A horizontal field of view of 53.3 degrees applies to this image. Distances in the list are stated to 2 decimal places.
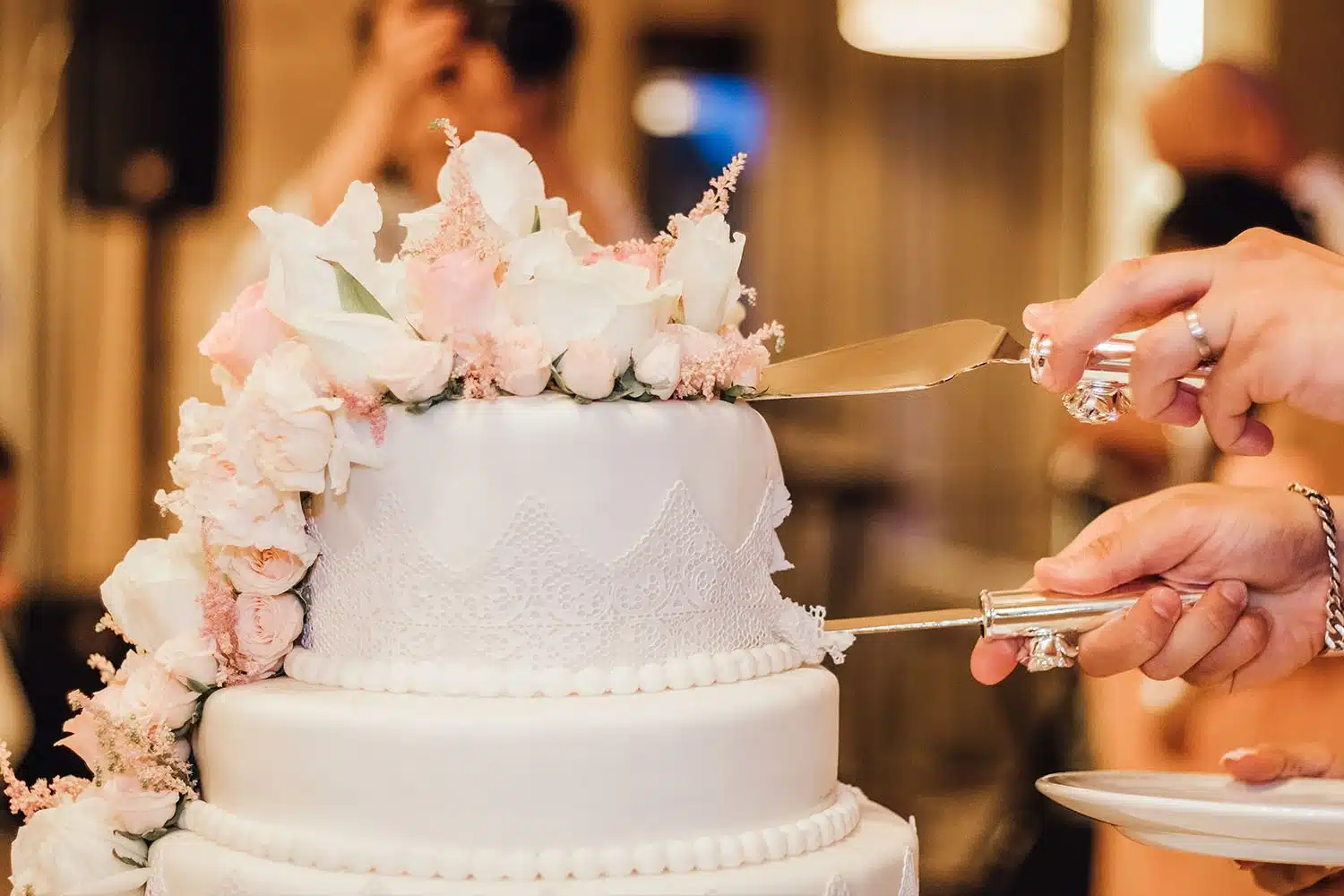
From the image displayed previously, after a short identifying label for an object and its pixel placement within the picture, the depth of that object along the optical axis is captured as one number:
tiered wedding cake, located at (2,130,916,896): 1.27
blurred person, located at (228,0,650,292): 4.04
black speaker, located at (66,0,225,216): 3.99
